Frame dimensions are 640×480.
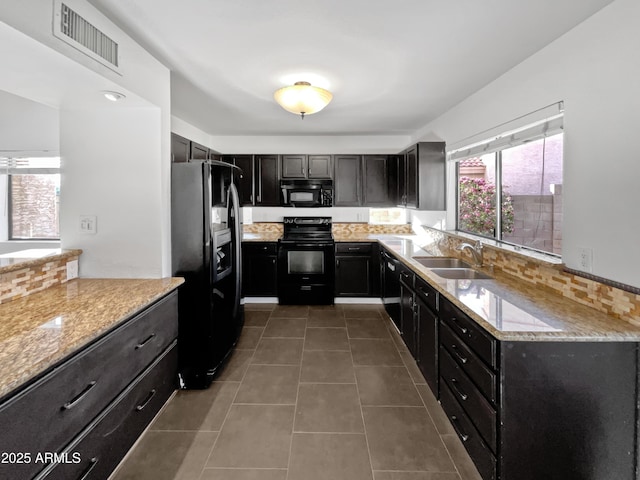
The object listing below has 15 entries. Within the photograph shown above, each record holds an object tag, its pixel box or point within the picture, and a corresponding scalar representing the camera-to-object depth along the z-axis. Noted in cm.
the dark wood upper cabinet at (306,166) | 497
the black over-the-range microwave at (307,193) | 488
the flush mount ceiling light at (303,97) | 269
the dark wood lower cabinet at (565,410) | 145
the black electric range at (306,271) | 468
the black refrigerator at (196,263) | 260
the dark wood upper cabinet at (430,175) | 386
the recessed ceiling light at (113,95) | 208
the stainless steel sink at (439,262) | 320
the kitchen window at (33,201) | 368
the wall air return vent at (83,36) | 155
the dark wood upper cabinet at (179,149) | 303
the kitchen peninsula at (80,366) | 113
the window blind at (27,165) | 364
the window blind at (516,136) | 209
